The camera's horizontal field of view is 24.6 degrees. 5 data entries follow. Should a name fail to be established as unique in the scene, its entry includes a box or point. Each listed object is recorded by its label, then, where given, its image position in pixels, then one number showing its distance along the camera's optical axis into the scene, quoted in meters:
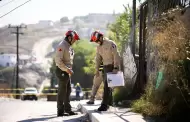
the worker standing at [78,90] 34.00
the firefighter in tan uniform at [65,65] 9.76
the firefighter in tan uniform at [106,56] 9.47
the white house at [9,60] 129.75
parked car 46.54
